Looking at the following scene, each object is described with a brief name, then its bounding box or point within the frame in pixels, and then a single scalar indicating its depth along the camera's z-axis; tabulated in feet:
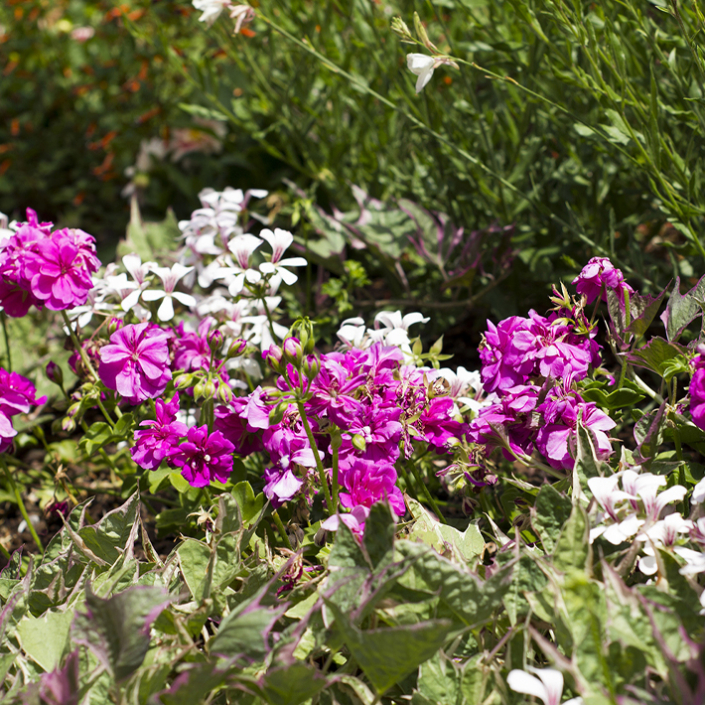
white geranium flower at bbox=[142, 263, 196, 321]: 5.79
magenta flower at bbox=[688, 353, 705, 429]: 5.33
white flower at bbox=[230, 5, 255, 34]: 5.95
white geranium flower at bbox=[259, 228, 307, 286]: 5.72
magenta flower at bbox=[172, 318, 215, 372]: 5.84
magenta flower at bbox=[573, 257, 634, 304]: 5.55
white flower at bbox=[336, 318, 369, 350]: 5.76
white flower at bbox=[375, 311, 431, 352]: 5.73
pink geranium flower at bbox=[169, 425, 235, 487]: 5.60
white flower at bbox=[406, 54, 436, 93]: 5.70
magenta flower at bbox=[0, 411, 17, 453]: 5.58
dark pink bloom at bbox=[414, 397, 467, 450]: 5.59
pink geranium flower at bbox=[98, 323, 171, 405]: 5.61
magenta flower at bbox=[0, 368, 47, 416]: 5.69
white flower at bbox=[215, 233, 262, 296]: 5.73
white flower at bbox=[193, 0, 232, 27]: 6.05
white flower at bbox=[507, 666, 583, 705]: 5.12
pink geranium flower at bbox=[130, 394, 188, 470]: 5.59
